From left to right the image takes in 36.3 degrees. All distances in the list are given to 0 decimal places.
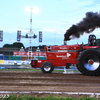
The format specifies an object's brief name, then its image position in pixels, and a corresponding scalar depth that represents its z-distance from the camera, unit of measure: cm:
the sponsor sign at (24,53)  2673
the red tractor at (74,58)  901
